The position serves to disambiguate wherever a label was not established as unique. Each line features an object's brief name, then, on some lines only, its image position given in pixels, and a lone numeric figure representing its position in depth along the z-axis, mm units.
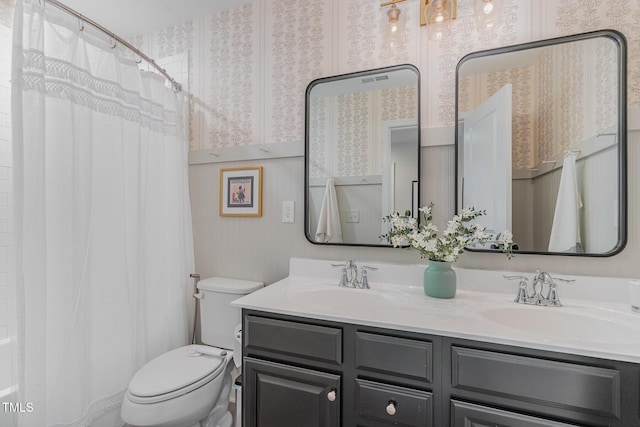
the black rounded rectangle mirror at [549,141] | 1219
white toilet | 1276
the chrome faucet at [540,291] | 1184
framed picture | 1822
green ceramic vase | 1263
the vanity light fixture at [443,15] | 1317
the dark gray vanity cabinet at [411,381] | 832
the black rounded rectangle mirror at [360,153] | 1512
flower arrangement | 1249
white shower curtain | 1158
